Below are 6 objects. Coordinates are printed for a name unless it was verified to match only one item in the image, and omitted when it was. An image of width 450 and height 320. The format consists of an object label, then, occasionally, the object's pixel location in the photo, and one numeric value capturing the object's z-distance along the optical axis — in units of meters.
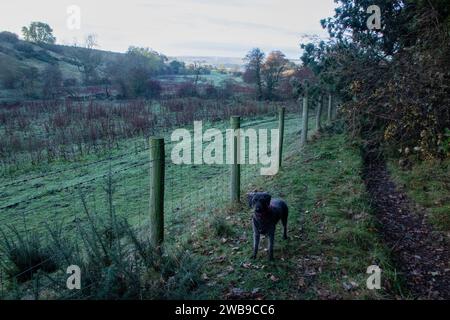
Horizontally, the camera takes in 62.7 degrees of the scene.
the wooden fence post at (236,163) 7.56
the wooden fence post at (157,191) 5.07
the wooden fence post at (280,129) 10.77
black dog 4.85
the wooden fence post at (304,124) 14.02
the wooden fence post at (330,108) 17.77
